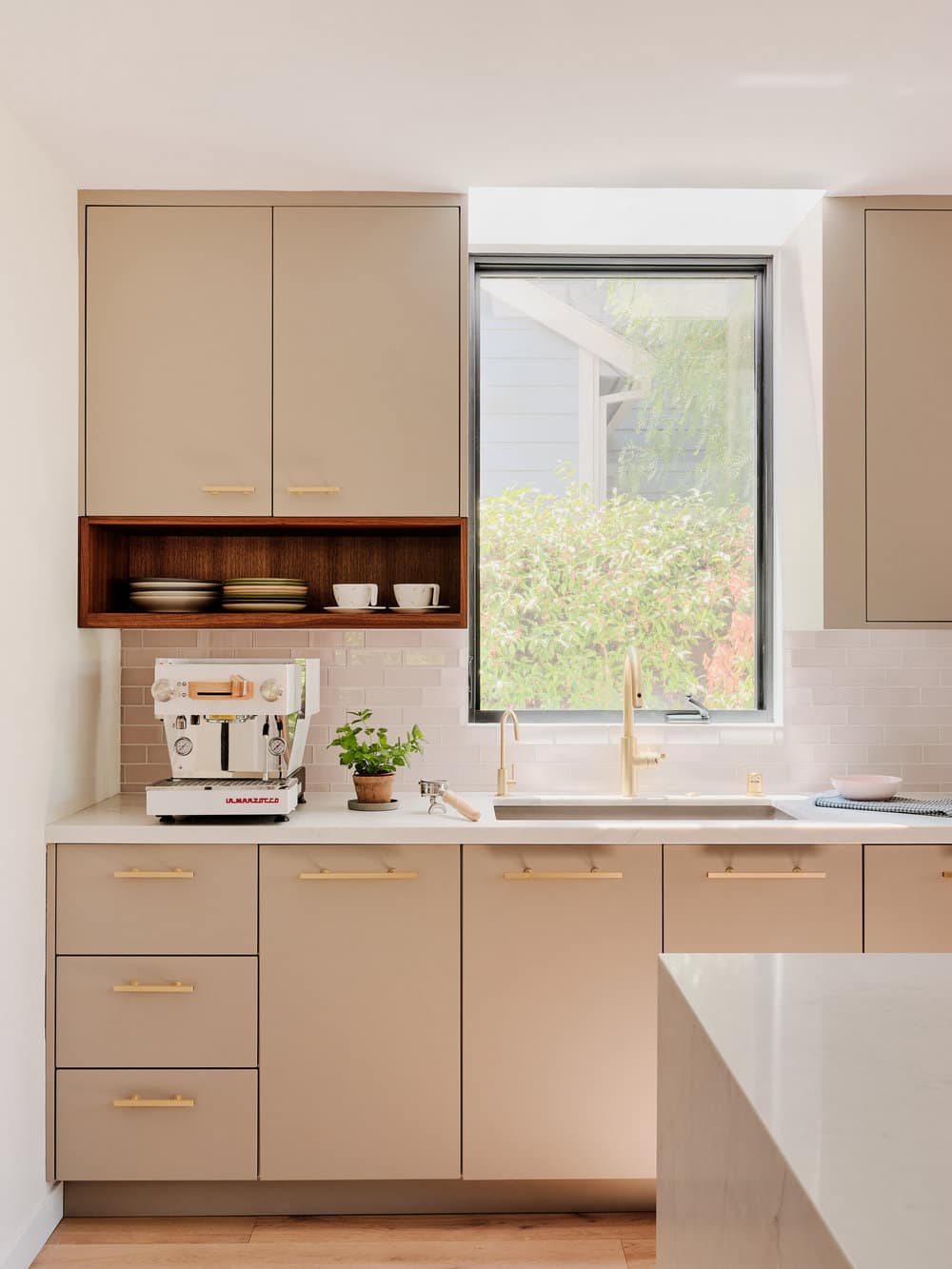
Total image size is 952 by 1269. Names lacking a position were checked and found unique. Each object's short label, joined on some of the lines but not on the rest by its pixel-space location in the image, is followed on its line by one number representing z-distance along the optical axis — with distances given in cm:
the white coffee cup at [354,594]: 281
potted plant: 267
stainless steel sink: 289
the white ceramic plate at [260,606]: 282
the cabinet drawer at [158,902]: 245
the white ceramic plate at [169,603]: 282
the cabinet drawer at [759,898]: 246
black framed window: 316
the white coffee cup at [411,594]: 282
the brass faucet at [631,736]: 290
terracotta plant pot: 266
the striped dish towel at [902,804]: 262
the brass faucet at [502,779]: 291
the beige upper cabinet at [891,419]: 273
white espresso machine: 254
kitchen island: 59
